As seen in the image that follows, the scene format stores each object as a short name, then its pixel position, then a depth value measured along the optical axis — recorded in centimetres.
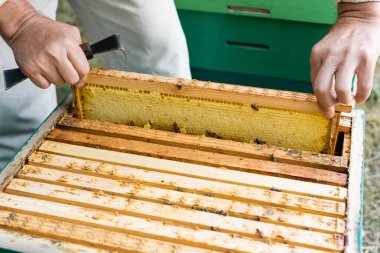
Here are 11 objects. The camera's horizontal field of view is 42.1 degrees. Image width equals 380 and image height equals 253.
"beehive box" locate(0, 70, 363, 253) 92
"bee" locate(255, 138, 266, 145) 118
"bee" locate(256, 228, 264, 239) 91
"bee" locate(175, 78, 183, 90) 114
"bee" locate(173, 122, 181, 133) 122
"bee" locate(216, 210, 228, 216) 96
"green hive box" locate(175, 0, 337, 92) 177
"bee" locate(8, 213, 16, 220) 95
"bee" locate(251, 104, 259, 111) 112
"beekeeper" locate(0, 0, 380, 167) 106
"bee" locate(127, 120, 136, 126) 125
